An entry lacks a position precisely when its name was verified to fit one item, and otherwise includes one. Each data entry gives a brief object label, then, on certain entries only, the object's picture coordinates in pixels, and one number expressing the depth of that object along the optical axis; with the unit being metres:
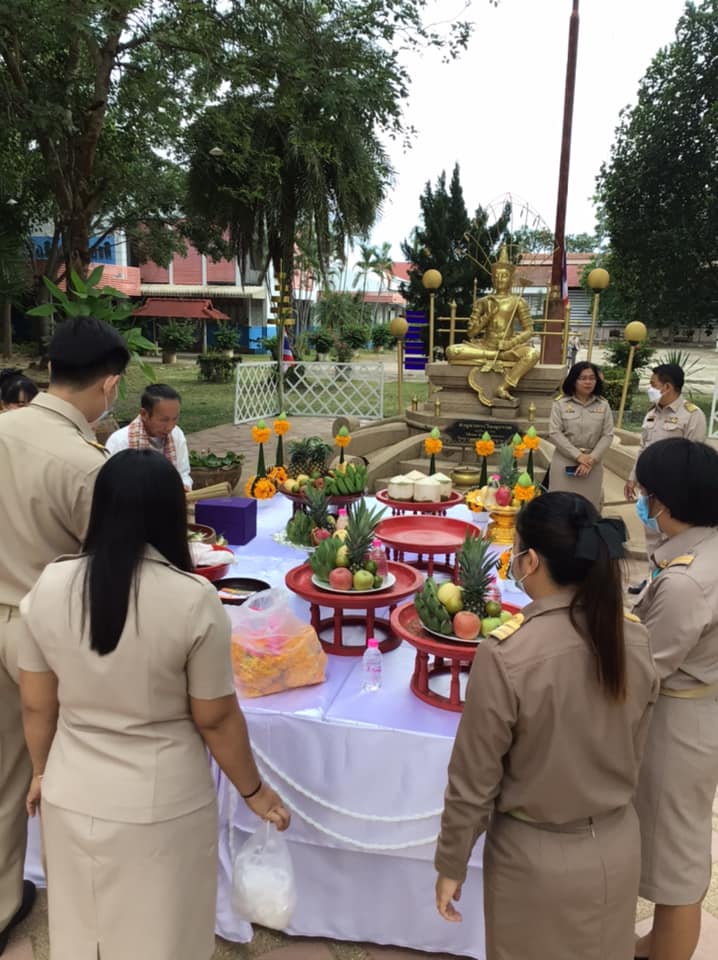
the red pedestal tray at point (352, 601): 2.58
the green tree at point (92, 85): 7.86
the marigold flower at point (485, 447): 4.92
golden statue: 9.37
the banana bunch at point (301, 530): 3.71
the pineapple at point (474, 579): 2.34
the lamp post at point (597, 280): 8.95
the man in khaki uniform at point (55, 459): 2.07
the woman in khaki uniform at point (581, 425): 5.48
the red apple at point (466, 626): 2.22
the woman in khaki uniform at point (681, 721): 1.93
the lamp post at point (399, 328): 10.77
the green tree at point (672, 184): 17.08
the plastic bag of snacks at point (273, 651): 2.36
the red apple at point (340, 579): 2.62
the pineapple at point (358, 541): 2.69
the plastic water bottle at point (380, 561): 2.75
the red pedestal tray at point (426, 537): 3.30
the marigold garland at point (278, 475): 4.50
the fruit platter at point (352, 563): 2.63
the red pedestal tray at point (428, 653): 2.19
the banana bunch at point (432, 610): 2.27
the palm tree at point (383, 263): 41.81
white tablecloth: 2.21
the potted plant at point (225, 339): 25.45
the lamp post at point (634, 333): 9.68
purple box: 3.86
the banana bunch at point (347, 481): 4.07
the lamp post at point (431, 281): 9.53
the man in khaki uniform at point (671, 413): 5.02
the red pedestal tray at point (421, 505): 3.90
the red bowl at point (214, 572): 3.04
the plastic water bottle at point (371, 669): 2.43
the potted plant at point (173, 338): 27.39
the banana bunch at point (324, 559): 2.69
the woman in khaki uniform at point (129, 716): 1.48
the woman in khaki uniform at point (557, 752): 1.47
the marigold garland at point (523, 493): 3.87
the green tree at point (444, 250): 25.39
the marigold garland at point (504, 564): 3.24
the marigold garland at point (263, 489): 4.33
